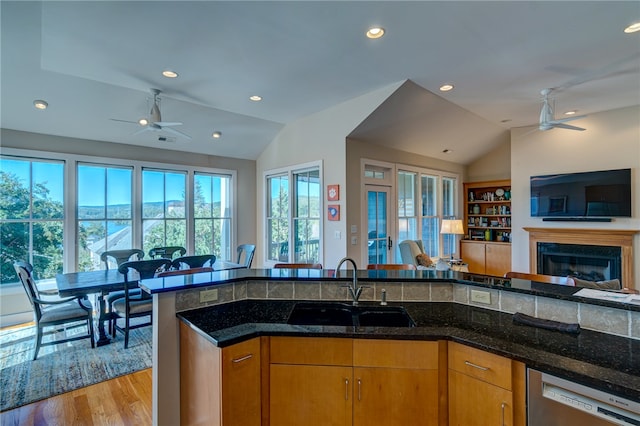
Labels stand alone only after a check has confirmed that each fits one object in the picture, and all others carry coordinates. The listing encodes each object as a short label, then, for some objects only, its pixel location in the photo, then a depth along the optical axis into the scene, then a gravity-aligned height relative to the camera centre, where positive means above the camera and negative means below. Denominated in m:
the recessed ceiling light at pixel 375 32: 2.71 +1.61
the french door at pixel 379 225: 5.23 -0.17
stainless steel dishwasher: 1.10 -0.72
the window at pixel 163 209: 5.50 +0.14
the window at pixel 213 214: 6.14 +0.04
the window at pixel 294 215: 5.37 +0.00
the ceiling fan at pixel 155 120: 4.00 +1.25
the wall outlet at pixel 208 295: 1.97 -0.50
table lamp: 5.91 -0.25
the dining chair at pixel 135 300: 3.41 -0.97
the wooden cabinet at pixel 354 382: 1.54 -0.84
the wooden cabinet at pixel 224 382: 1.49 -0.83
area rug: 2.68 -1.47
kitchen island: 1.30 -0.58
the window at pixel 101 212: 4.93 +0.08
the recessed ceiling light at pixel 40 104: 4.01 +1.48
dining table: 3.20 -0.71
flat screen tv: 4.87 +0.30
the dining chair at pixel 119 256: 4.50 -0.58
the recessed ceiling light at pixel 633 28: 2.70 +1.62
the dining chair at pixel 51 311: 3.15 -1.00
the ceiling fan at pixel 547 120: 3.94 +1.17
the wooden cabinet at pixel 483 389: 1.32 -0.79
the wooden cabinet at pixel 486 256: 6.66 -0.95
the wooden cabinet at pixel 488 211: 7.08 +0.06
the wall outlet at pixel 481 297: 1.88 -0.50
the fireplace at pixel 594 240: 4.79 -0.46
